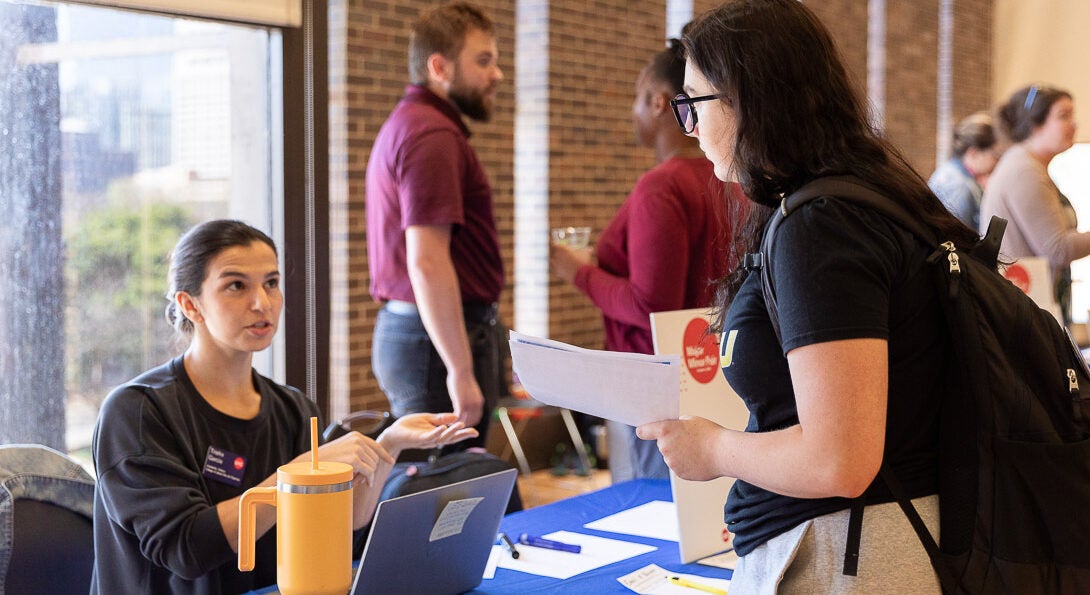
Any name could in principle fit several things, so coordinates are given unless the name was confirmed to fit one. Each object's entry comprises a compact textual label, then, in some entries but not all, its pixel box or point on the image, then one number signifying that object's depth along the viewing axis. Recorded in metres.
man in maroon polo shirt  3.22
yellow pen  1.91
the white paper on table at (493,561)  2.01
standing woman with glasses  1.22
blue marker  2.15
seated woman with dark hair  1.95
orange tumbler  1.48
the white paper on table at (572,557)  2.04
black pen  2.12
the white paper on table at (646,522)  2.31
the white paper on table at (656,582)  1.92
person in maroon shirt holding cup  3.05
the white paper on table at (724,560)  2.09
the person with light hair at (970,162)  5.32
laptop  1.65
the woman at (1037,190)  4.39
